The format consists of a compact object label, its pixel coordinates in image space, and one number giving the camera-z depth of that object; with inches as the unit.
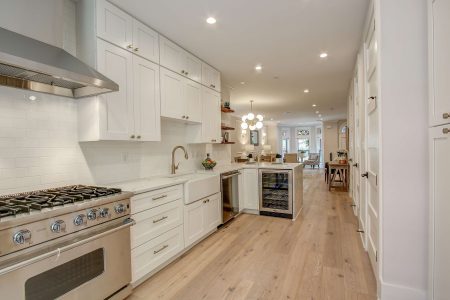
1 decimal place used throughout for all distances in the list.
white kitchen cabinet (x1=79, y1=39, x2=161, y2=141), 82.4
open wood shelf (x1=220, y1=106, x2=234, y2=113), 179.3
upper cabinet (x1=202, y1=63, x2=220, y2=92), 147.0
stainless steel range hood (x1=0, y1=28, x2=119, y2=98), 55.7
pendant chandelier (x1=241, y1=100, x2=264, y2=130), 253.9
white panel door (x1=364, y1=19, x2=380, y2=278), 79.8
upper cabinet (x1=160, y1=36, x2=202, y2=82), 112.2
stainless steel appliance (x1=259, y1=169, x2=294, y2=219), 159.6
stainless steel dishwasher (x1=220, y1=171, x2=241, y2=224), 144.8
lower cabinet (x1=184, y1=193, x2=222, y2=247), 109.5
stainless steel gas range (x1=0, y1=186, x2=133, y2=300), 50.4
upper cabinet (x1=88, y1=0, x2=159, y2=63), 81.7
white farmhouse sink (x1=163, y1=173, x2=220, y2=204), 108.1
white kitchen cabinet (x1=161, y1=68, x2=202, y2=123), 112.5
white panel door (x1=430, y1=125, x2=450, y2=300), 50.7
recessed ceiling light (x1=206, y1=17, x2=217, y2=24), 97.9
